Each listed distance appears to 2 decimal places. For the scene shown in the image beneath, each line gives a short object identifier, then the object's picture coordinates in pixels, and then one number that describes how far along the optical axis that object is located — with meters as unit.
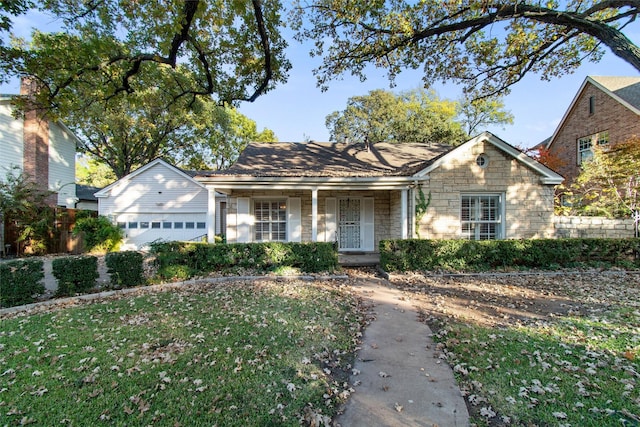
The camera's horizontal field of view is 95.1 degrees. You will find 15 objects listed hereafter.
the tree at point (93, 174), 40.71
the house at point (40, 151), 14.20
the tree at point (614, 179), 11.89
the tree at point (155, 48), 6.53
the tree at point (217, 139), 24.84
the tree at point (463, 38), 7.01
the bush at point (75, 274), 6.69
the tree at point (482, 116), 29.05
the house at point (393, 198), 10.02
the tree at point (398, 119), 24.97
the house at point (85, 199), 22.04
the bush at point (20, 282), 6.07
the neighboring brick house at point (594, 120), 14.81
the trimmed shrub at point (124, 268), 7.37
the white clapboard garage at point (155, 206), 15.65
